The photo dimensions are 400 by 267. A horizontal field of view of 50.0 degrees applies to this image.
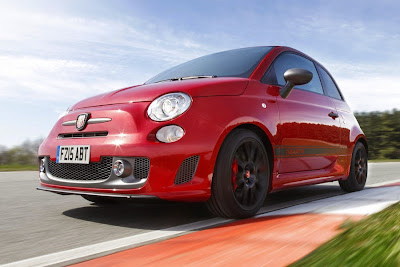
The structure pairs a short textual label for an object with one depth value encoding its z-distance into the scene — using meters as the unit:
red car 2.95
